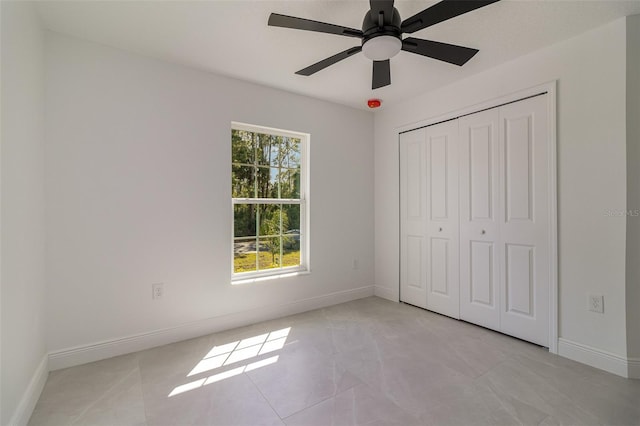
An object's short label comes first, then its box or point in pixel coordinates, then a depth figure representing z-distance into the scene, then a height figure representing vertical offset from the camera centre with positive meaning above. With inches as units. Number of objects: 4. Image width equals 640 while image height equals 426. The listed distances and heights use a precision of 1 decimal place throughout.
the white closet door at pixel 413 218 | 137.9 -2.8
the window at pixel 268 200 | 122.1 +5.5
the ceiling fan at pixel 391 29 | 59.9 +40.3
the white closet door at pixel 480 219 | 111.1 -2.6
